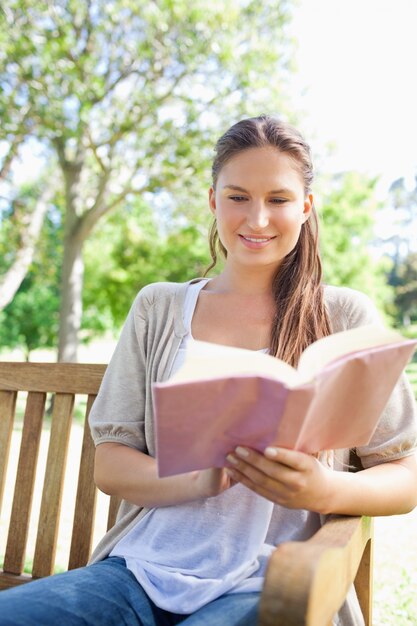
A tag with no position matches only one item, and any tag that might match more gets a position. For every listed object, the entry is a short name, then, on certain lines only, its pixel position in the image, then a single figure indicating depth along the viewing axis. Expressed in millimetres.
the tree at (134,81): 8969
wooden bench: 2213
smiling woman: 1468
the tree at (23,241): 11875
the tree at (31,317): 21344
